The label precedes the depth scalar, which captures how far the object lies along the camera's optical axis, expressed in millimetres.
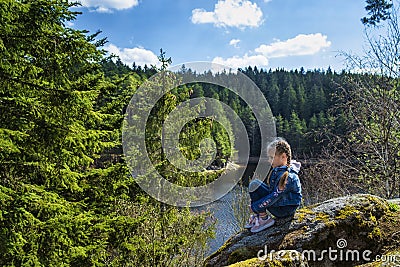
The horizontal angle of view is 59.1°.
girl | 3352
